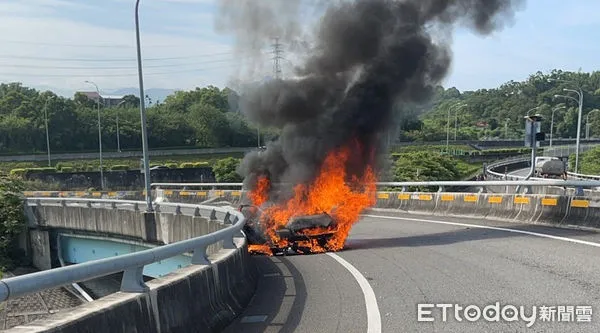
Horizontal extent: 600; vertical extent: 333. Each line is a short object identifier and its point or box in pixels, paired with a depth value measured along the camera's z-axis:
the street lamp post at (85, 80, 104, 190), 49.75
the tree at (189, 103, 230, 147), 92.12
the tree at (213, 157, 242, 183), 52.16
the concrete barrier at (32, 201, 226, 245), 17.75
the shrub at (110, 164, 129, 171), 65.56
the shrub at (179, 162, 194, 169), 62.03
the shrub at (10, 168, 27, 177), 50.75
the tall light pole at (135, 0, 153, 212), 20.00
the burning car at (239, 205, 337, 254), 12.80
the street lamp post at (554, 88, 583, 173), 39.69
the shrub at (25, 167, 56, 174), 53.58
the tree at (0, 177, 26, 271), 26.77
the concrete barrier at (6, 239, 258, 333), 4.27
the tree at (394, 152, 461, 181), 44.28
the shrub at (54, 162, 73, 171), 60.38
